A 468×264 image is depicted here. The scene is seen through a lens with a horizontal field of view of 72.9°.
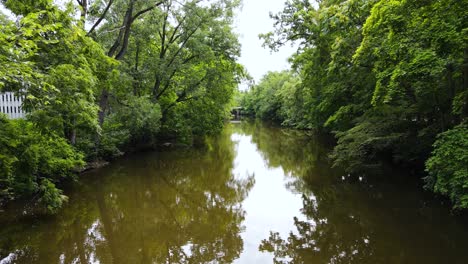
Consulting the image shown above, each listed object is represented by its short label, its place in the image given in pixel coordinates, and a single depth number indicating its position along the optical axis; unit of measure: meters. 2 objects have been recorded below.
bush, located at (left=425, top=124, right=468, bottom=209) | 5.79
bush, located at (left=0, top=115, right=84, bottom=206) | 6.60
